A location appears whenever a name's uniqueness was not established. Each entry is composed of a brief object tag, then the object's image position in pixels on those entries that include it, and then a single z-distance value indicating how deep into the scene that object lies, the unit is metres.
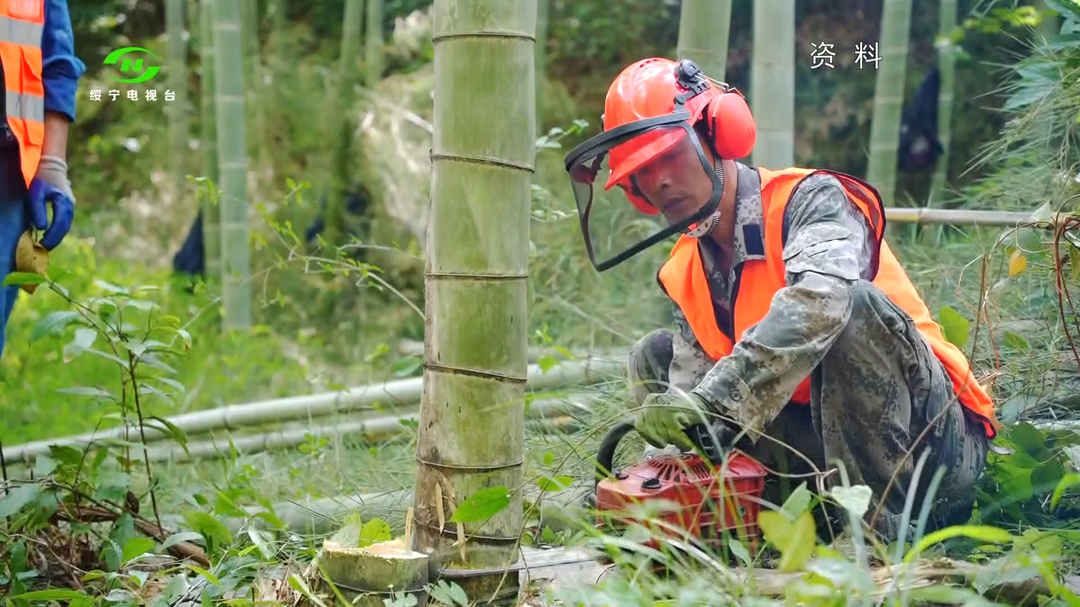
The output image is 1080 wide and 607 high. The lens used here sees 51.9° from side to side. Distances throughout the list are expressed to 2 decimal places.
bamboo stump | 2.06
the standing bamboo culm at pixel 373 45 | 9.22
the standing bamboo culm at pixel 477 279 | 2.07
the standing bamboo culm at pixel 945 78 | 6.18
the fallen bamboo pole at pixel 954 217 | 3.44
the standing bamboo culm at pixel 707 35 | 3.76
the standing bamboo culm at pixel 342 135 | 8.82
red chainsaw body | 2.25
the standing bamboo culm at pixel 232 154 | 5.98
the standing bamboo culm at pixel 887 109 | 5.18
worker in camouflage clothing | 2.28
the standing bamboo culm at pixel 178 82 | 7.84
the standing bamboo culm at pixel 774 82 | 4.09
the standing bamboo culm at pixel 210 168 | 7.55
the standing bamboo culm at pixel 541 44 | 6.96
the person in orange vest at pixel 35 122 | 3.19
